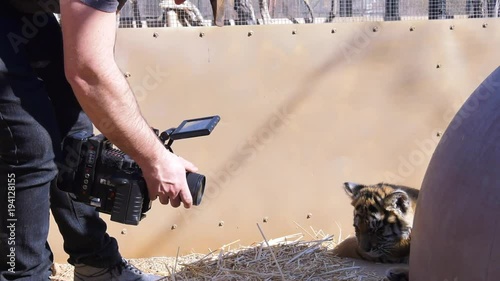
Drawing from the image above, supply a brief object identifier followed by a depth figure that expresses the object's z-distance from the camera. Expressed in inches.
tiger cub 167.8
